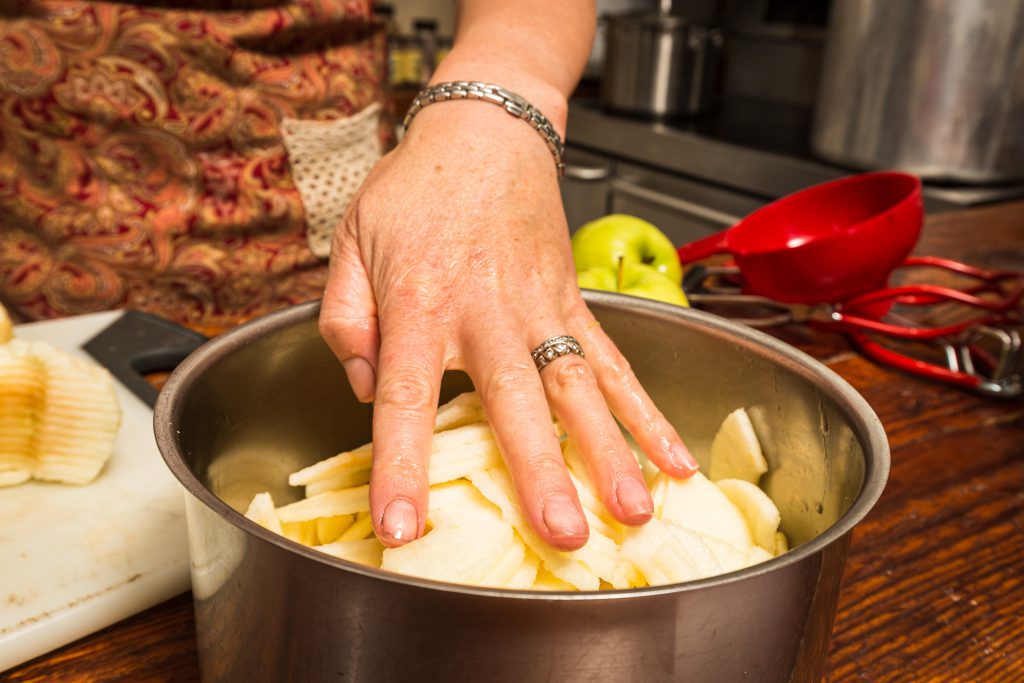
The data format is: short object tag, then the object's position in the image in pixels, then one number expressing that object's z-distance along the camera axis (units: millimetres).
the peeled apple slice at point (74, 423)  743
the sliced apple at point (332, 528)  574
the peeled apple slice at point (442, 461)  523
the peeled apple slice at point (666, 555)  481
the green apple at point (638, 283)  1005
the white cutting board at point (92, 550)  562
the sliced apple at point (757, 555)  563
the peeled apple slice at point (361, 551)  509
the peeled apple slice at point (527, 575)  464
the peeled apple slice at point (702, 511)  581
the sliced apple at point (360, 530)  551
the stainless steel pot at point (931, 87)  2115
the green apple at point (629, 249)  1145
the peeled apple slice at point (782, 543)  624
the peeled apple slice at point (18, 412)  728
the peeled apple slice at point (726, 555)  527
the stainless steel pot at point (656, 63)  2896
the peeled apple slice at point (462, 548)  441
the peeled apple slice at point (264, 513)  542
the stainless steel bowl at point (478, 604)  342
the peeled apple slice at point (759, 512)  604
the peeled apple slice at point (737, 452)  654
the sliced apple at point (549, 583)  477
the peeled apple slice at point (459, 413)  585
